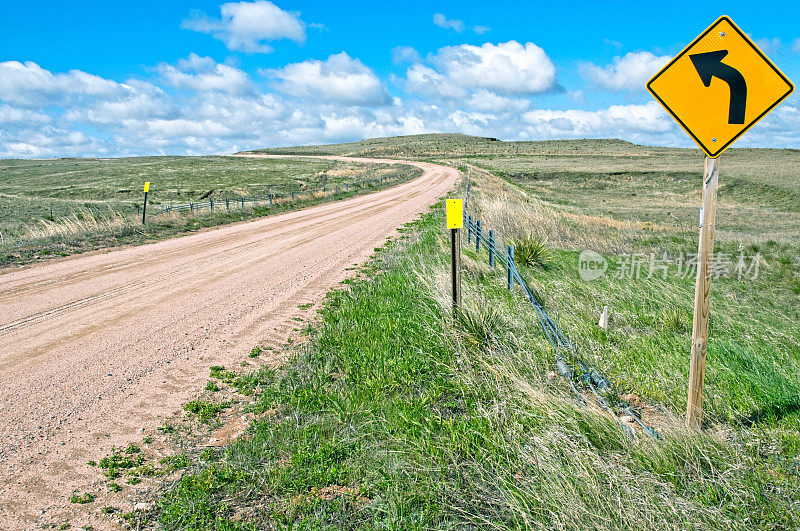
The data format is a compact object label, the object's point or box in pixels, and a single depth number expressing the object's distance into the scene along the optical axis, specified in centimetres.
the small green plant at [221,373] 534
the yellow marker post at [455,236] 591
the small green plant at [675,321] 662
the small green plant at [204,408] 454
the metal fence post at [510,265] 784
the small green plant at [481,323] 554
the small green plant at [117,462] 367
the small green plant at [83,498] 335
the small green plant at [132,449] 394
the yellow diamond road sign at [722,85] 322
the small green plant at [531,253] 1107
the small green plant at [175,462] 372
